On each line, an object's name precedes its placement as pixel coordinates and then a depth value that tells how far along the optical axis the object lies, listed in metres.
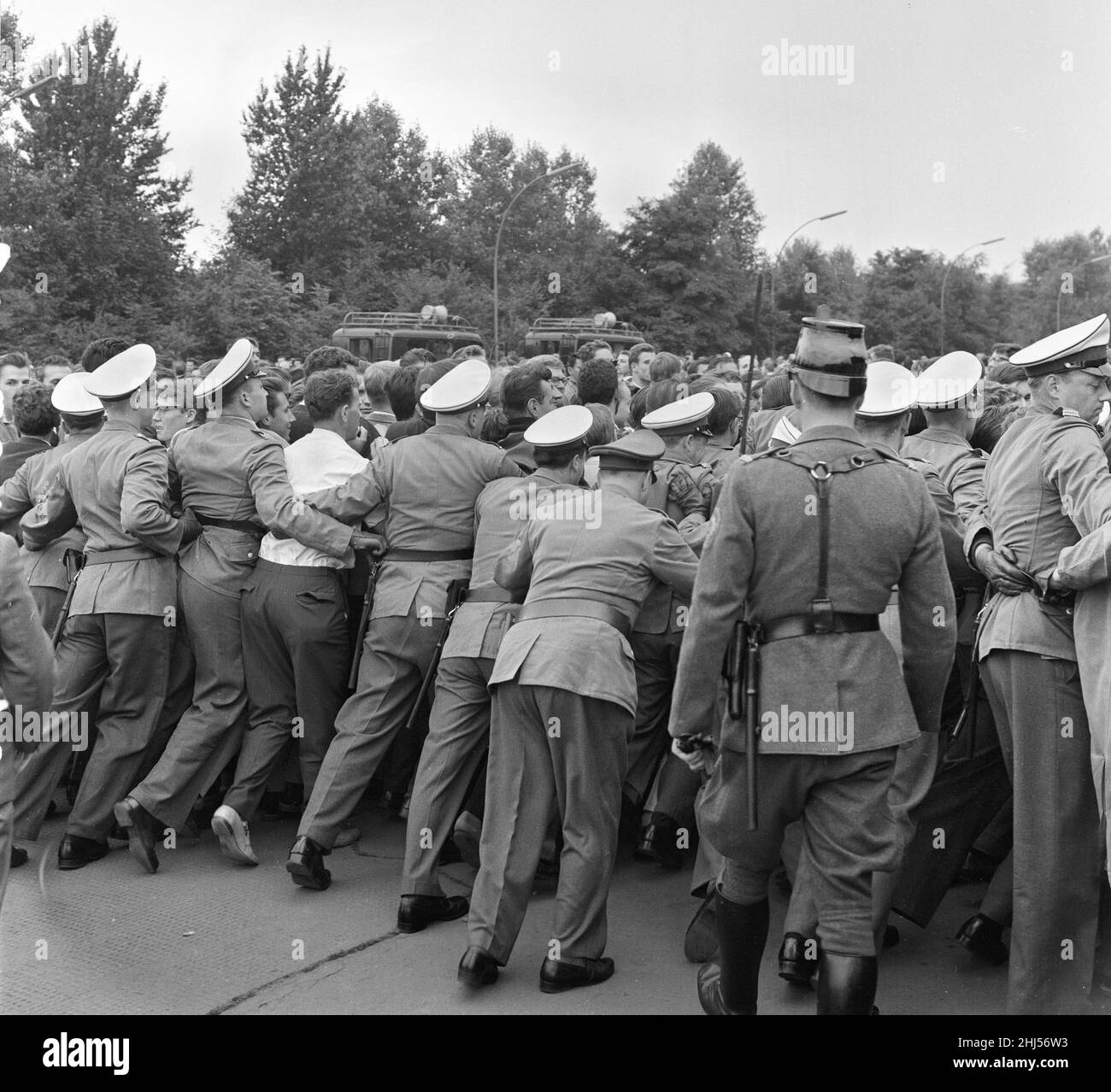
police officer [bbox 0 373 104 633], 6.50
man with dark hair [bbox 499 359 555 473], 6.15
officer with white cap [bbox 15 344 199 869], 6.07
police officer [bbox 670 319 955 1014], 3.63
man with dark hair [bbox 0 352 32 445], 8.72
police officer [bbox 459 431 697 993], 4.66
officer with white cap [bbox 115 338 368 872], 6.07
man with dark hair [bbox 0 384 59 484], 7.03
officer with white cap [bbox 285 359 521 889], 5.64
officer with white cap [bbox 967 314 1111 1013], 4.24
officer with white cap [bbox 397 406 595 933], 5.21
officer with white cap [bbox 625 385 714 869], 5.70
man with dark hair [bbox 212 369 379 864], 6.00
